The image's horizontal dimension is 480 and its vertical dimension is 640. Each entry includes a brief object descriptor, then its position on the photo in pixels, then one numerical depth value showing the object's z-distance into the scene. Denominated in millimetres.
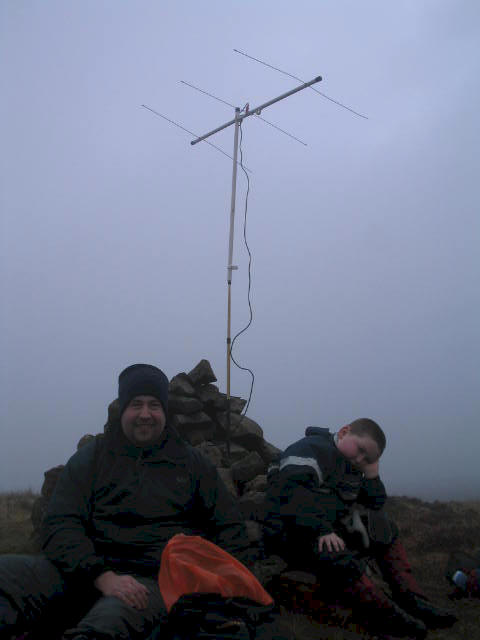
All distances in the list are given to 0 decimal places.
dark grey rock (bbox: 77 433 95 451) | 6926
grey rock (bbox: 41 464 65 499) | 5906
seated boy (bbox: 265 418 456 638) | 3939
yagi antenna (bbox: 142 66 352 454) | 6815
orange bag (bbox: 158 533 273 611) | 3141
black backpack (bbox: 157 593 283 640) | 2863
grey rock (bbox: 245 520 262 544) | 4993
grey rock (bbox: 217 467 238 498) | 6141
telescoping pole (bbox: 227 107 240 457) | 6840
